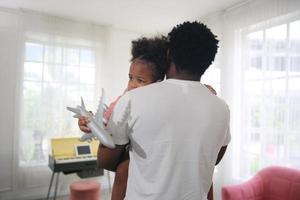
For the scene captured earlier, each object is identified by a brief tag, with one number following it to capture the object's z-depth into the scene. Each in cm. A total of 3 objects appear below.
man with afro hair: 80
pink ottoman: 313
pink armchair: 245
